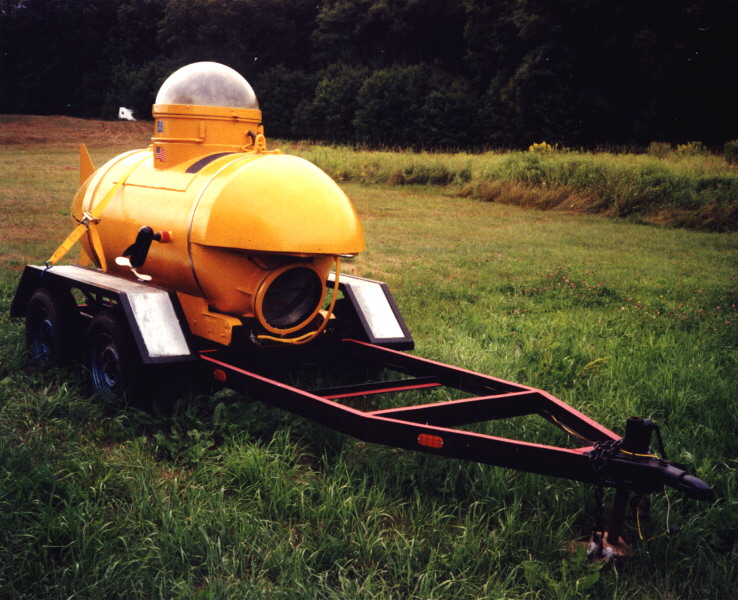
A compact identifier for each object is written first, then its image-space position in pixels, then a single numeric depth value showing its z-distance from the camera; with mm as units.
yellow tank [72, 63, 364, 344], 4320
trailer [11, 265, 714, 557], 3027
